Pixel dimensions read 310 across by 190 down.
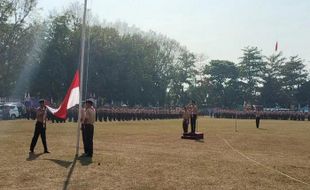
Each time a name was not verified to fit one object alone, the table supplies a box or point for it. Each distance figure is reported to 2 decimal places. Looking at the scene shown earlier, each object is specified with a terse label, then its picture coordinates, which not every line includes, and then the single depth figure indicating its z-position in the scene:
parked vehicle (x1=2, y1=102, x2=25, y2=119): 46.26
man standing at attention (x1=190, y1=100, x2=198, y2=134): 27.51
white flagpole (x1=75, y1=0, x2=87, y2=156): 14.83
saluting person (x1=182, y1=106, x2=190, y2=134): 27.17
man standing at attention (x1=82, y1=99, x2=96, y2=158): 15.45
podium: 25.19
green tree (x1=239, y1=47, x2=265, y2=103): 104.25
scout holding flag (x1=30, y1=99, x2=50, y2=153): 16.27
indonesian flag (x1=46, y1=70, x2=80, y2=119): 15.21
